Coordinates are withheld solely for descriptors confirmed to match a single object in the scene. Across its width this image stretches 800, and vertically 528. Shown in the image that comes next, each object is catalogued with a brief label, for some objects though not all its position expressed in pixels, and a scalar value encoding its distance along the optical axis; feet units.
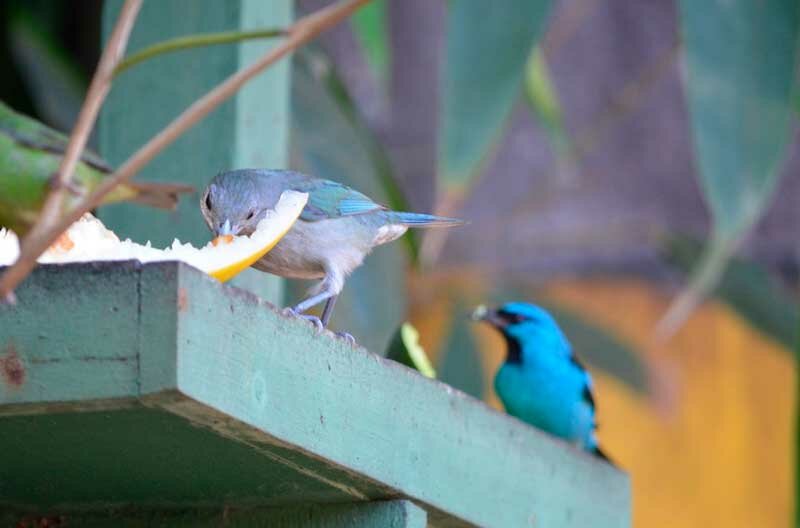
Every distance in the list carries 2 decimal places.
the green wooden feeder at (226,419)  12.58
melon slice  14.61
